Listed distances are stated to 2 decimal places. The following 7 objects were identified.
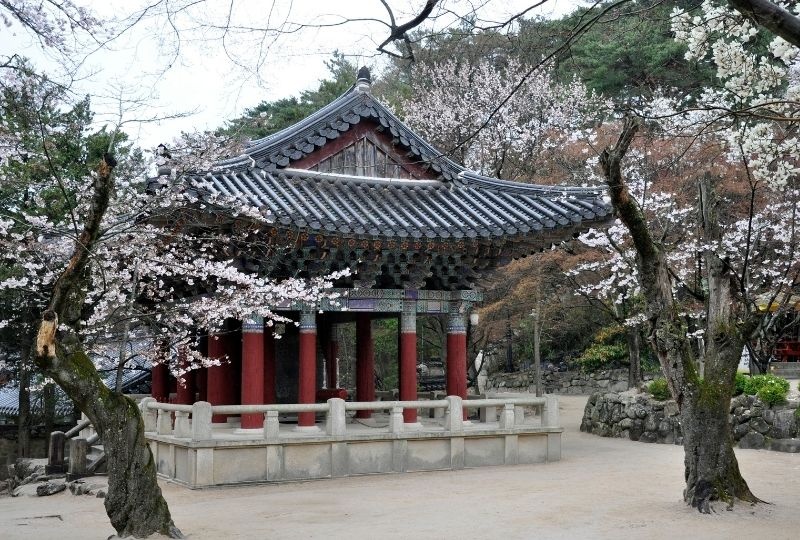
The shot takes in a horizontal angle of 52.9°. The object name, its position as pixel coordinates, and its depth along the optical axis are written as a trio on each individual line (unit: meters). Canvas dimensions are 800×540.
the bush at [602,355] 32.12
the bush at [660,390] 18.98
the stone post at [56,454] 16.03
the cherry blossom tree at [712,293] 8.92
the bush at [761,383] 16.52
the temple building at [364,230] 13.74
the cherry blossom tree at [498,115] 28.45
